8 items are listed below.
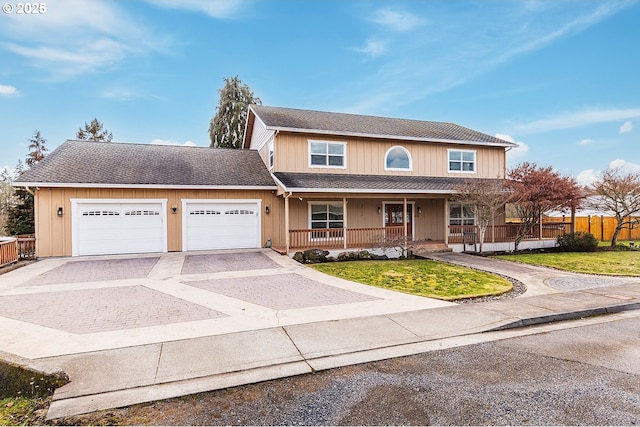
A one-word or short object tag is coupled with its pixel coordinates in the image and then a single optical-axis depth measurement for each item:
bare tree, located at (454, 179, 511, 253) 13.98
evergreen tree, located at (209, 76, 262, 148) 32.44
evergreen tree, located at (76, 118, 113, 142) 29.33
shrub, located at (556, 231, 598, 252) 15.52
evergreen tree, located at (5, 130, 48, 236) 19.52
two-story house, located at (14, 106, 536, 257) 13.01
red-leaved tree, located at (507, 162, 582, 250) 14.52
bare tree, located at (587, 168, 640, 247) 16.36
